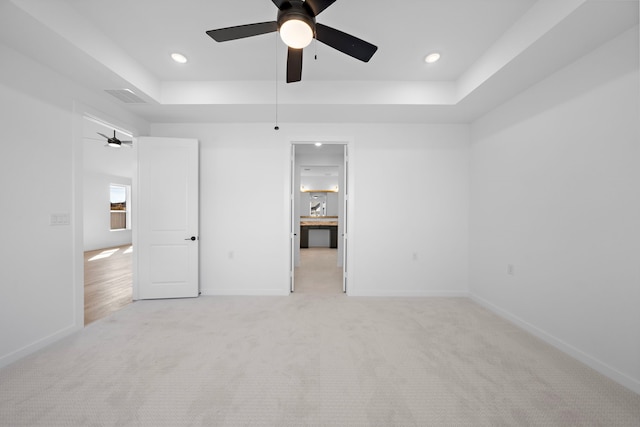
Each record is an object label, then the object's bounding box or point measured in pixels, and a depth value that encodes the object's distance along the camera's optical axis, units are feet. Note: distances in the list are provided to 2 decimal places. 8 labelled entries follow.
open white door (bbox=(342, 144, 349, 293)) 11.46
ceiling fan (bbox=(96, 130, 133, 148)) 15.56
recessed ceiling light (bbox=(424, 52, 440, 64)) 7.79
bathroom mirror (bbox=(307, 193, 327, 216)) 28.16
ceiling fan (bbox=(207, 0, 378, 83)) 4.37
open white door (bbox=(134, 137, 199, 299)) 10.35
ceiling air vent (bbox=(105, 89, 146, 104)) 8.30
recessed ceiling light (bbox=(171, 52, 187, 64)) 7.78
